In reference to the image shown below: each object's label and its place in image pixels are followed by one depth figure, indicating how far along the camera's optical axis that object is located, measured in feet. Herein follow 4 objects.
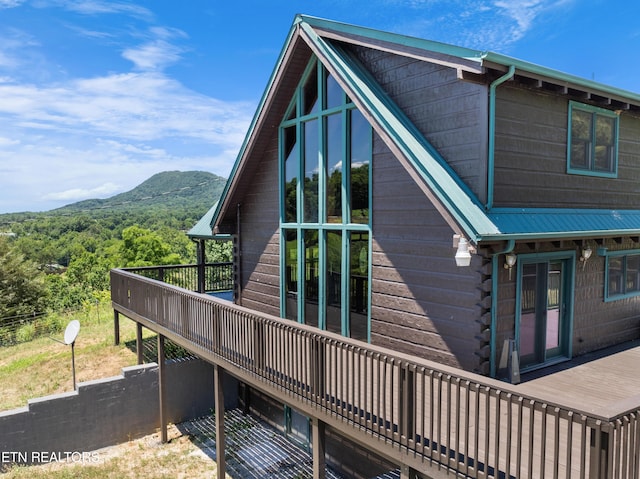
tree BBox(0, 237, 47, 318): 108.58
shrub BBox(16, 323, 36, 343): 56.33
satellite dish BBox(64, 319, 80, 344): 32.76
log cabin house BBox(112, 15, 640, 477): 15.70
